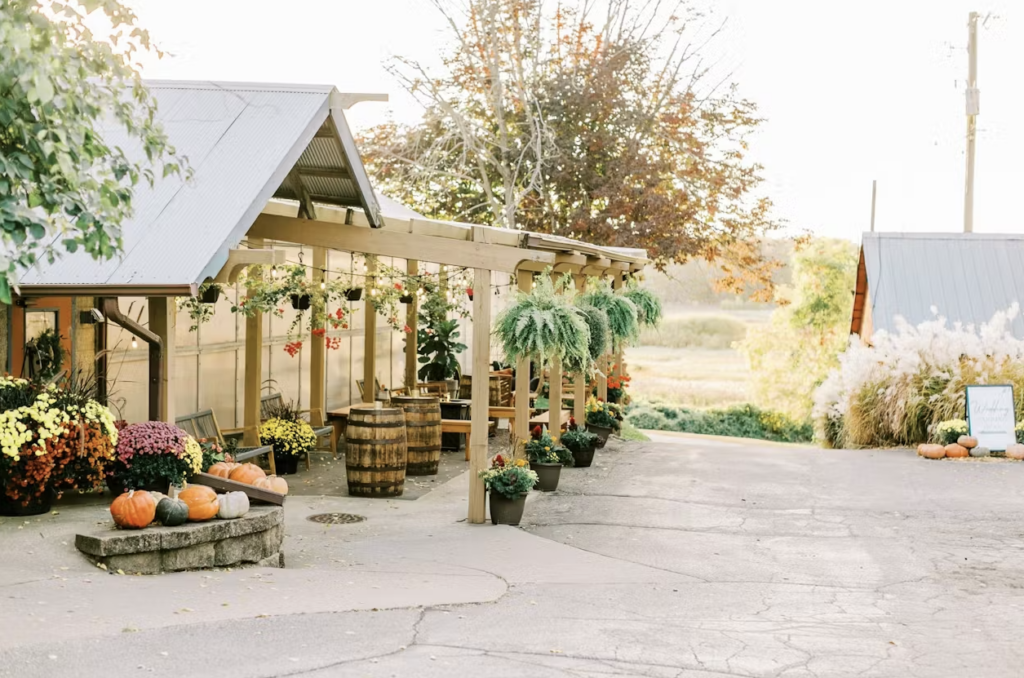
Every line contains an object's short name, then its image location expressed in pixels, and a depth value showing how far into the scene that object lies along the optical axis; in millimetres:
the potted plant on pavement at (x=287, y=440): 12789
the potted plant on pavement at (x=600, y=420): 16234
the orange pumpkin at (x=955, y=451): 15805
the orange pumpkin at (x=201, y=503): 7672
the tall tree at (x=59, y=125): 4273
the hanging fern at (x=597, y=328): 12336
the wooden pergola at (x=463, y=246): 10086
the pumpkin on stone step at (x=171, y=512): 7508
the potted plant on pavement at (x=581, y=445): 13844
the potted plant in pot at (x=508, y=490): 9953
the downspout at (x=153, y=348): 8618
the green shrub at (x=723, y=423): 28234
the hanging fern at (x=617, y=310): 13602
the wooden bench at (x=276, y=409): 14109
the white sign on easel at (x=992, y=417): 16078
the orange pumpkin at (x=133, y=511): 7355
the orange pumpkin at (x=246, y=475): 8906
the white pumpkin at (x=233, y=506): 7785
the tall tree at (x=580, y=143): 22328
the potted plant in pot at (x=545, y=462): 11992
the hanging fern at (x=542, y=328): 10617
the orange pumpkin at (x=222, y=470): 9047
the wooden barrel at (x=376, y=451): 11016
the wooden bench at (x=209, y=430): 11680
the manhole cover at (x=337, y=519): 10008
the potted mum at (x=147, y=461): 8430
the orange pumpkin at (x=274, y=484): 8930
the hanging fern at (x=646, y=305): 15242
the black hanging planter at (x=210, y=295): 11688
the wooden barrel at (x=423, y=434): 12516
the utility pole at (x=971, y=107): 25391
